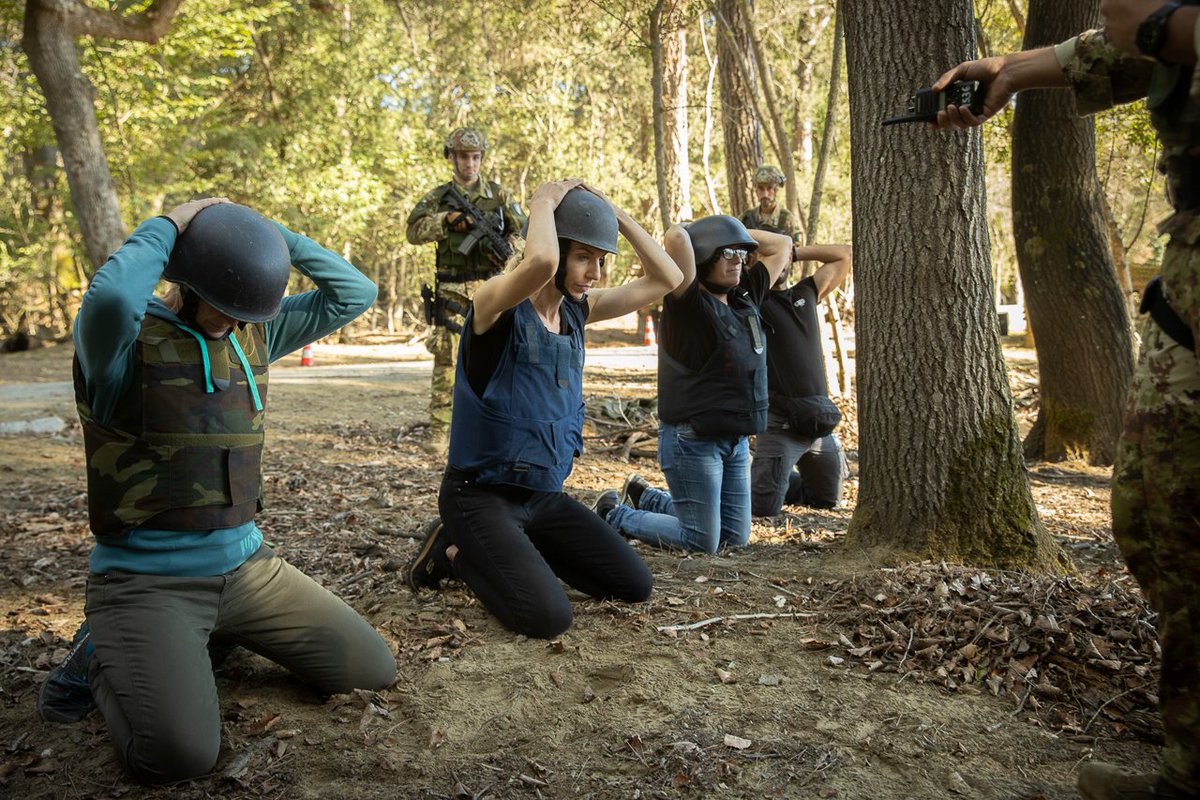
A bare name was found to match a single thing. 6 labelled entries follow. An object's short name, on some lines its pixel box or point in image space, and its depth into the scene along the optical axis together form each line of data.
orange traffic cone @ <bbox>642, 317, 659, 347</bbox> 23.66
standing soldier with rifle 8.27
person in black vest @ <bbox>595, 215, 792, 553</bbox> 5.36
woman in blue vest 4.00
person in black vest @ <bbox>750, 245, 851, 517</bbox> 6.54
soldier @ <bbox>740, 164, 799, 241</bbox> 9.86
